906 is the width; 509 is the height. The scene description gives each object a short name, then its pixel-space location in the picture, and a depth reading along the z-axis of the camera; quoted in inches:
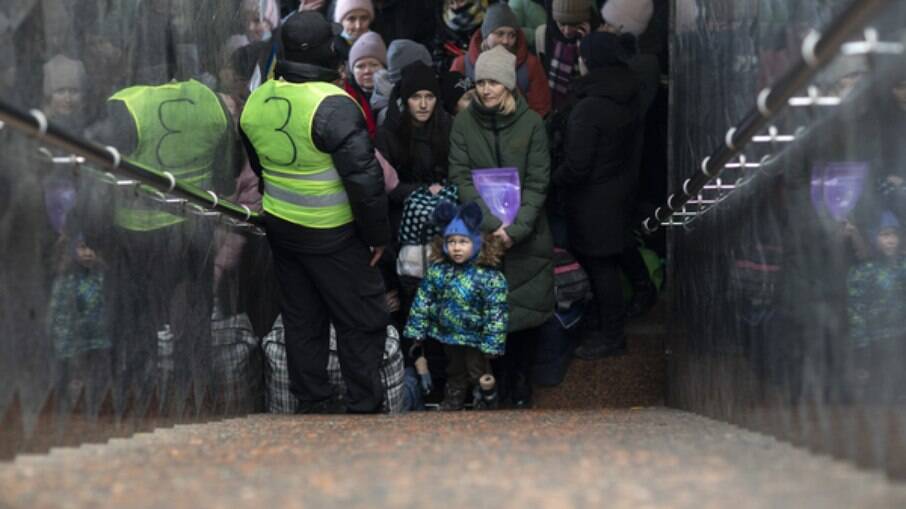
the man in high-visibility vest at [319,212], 341.1
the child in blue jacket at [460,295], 383.2
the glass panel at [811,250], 184.7
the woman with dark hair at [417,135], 407.5
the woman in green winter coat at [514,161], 397.7
